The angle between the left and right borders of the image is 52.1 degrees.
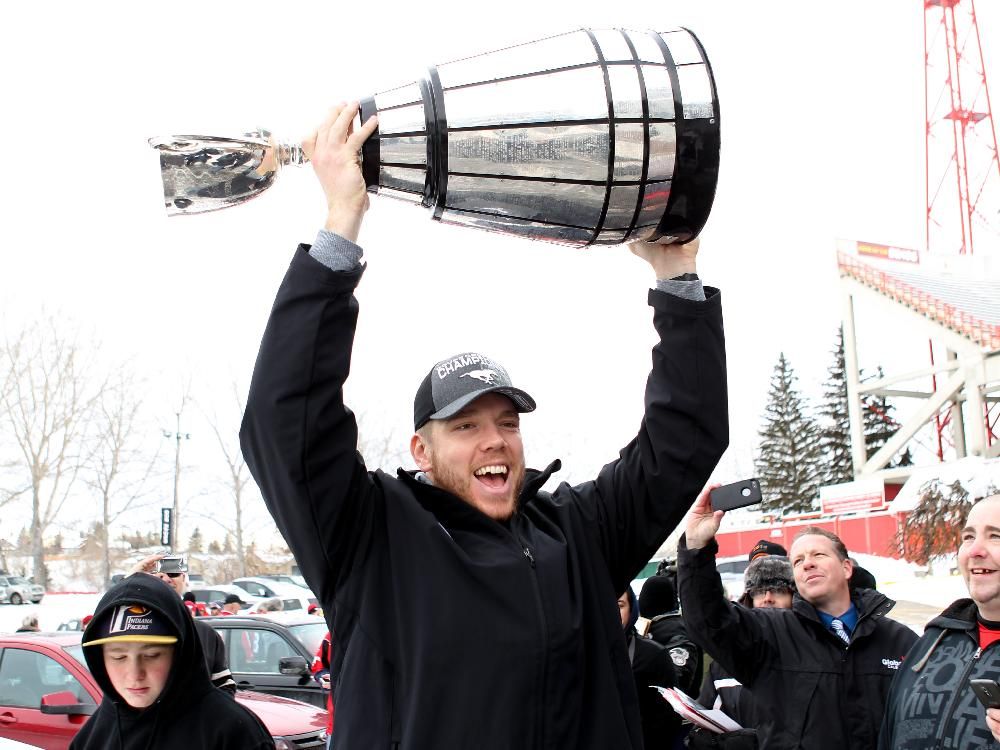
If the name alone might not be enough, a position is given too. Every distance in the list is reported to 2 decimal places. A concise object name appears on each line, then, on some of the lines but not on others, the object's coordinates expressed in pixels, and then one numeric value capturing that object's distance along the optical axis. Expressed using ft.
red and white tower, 146.00
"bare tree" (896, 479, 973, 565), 105.19
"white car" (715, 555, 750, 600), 89.94
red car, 25.95
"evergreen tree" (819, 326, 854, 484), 188.65
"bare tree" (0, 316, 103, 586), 147.64
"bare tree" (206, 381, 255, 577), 157.17
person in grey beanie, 15.61
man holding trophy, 7.05
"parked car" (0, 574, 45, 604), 137.18
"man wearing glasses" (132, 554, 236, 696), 16.02
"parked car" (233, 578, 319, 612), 105.19
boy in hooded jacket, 12.10
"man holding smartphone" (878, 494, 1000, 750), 11.60
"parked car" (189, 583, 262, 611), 89.86
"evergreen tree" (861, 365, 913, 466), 174.19
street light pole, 141.99
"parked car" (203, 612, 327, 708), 33.63
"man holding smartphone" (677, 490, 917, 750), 14.49
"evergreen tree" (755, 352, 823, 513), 190.08
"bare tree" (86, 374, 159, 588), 154.10
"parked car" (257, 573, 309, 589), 124.57
